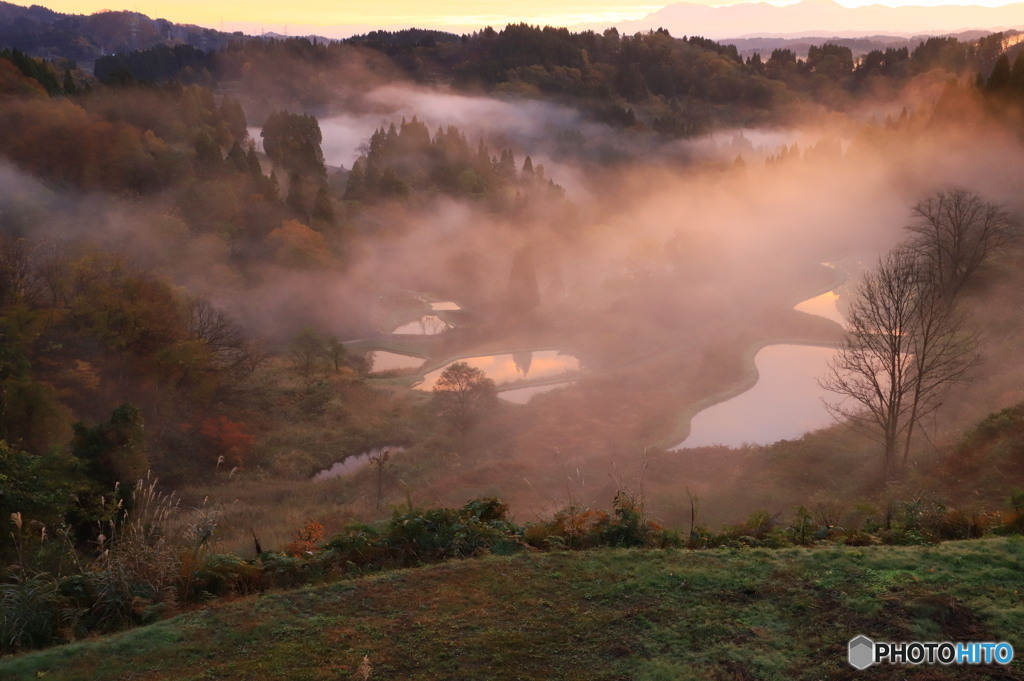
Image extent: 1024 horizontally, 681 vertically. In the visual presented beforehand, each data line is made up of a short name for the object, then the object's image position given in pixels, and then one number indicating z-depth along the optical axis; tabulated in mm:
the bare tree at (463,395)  39688
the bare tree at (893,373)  22469
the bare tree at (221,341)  41312
